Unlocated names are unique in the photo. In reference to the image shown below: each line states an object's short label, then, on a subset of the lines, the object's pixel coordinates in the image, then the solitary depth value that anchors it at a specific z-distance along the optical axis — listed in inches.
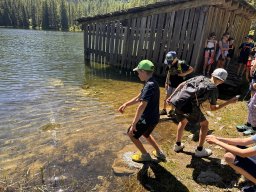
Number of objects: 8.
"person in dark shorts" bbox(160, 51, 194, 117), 207.4
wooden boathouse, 339.4
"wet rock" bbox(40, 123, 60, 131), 206.0
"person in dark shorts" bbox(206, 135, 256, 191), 104.2
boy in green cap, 131.0
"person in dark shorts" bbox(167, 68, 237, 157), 138.1
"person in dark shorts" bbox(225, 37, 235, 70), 371.6
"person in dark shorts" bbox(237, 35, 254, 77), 337.1
